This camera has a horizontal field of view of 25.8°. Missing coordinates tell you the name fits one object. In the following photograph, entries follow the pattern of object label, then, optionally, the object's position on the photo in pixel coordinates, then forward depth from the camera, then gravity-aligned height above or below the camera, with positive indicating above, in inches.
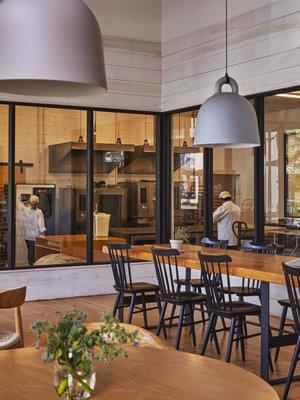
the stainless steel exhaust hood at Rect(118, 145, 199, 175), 354.9 +23.0
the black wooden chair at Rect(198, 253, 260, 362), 189.9 -31.0
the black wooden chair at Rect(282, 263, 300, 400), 160.9 -25.8
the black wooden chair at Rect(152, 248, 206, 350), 213.2 -31.9
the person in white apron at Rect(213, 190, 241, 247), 320.2 -7.8
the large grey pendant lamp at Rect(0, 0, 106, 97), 65.6 +16.1
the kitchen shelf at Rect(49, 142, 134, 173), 335.0 +23.2
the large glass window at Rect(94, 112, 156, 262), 349.4 +12.4
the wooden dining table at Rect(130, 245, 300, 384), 179.8 -20.8
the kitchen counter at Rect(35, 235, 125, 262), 332.2 -22.8
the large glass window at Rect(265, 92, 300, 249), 294.7 +14.9
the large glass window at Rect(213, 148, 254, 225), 305.3 +11.6
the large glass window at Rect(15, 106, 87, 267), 327.3 +7.8
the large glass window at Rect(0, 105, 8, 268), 320.5 +9.8
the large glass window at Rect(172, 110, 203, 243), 344.2 +13.1
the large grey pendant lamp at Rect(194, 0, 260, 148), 198.5 +24.4
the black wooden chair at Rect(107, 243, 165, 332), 238.1 -32.1
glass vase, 76.2 -21.4
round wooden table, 81.1 -23.8
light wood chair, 163.9 -28.5
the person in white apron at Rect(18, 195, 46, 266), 327.9 -10.6
